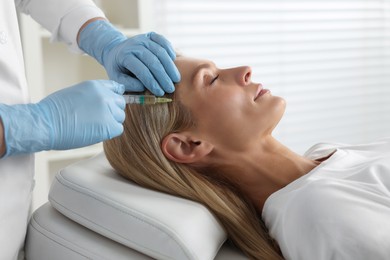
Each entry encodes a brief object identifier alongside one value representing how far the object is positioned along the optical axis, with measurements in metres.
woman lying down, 1.28
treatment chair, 1.15
